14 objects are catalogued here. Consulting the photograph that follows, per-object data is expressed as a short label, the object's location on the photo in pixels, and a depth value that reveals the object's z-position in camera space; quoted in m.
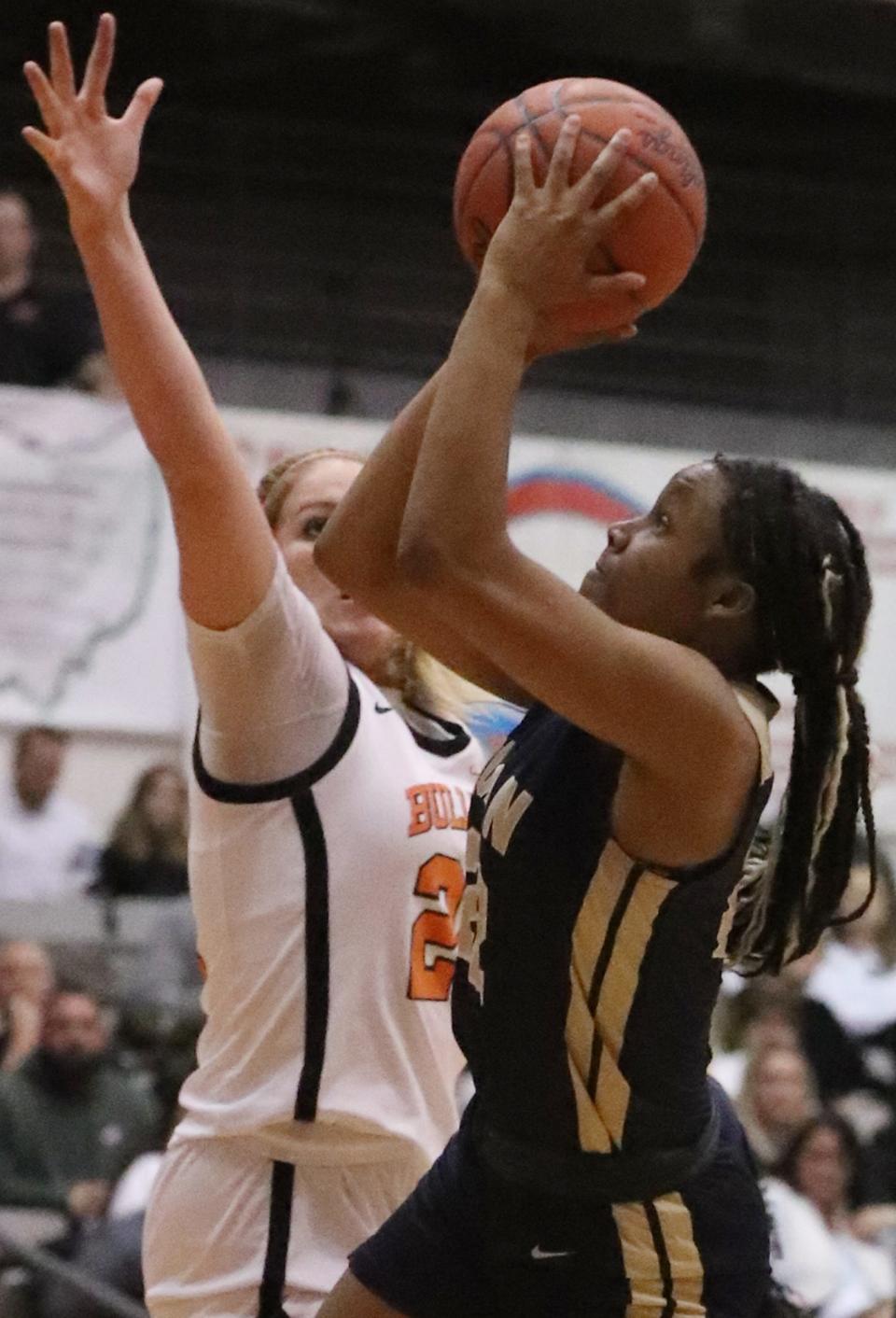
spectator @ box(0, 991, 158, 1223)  11.75
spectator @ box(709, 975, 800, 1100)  13.66
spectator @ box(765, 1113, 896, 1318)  12.14
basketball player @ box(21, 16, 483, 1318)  4.64
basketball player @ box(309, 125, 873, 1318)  3.95
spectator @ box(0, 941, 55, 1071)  12.45
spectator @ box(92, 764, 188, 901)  13.93
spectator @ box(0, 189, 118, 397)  14.43
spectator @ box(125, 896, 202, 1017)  13.54
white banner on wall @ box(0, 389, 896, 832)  14.10
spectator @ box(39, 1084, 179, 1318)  10.51
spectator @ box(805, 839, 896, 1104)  14.43
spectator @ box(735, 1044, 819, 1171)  12.95
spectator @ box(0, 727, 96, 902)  13.94
